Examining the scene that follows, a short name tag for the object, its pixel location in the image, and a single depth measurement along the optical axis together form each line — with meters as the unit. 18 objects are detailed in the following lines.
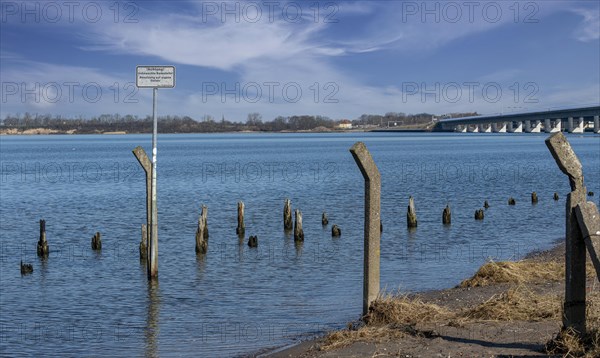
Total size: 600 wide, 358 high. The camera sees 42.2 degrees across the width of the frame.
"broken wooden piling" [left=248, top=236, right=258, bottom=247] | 27.12
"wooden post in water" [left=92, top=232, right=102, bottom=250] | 27.04
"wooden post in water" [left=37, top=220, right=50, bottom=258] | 25.66
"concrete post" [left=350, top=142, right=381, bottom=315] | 11.81
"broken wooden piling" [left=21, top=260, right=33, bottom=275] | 22.45
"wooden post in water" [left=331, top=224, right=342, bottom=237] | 29.31
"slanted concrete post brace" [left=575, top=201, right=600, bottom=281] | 7.75
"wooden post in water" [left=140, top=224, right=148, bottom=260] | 22.58
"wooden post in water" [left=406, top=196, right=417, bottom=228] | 31.92
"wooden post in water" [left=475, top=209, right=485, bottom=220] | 35.50
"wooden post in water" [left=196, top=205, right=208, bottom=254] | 25.41
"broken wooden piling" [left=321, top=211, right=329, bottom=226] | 32.97
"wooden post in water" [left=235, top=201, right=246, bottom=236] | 30.09
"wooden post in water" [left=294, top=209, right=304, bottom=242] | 28.02
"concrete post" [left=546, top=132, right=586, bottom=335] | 8.20
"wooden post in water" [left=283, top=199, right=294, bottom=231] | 31.36
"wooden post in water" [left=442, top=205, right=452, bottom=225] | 33.58
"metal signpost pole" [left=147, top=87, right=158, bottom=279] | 17.60
